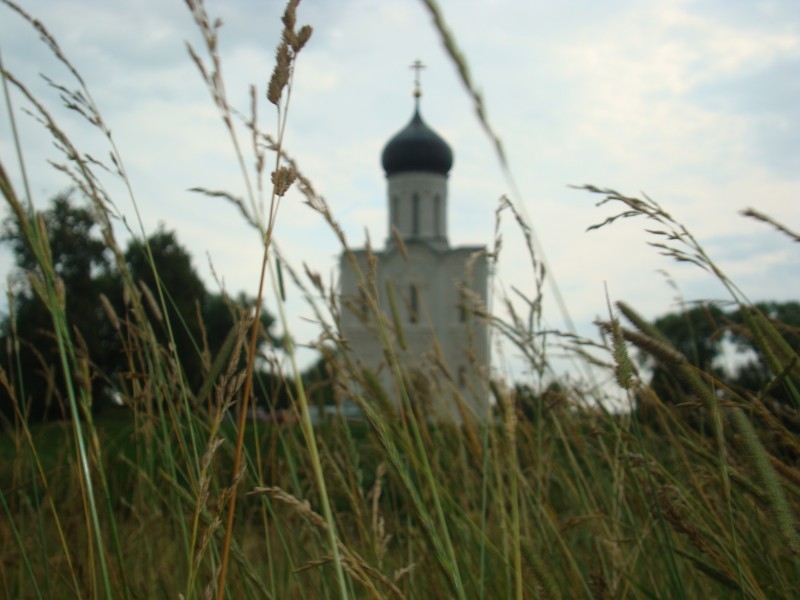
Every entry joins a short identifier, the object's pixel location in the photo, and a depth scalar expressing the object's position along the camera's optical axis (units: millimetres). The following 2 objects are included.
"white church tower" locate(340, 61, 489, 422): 33594
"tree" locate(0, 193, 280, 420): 28938
